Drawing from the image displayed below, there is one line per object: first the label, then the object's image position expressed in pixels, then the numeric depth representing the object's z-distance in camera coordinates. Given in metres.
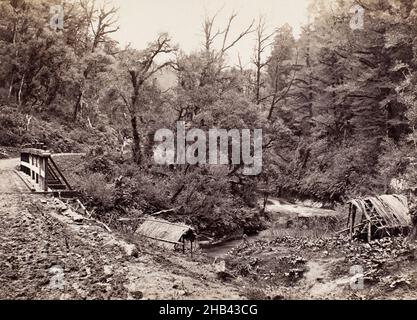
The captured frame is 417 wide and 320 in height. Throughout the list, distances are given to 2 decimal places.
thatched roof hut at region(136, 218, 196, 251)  13.22
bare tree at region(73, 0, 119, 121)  32.53
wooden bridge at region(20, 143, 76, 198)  13.46
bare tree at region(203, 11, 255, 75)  23.87
